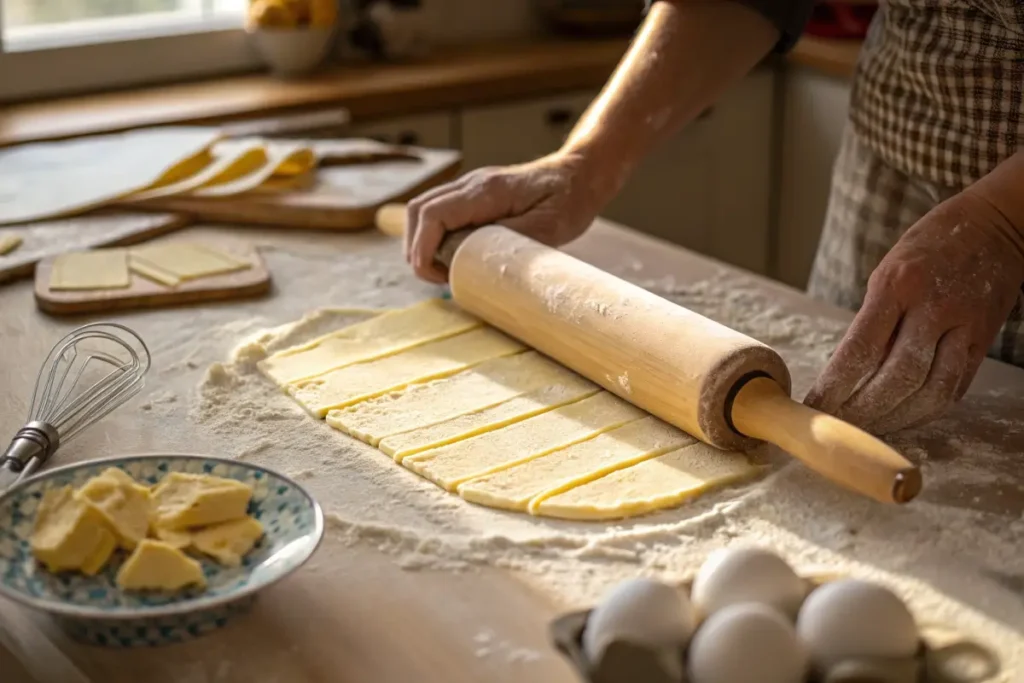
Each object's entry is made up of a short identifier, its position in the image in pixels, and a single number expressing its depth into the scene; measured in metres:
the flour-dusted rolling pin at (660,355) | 1.03
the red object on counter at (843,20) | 2.79
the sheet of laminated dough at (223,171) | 1.84
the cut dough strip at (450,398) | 1.21
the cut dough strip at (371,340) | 1.35
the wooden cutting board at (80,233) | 1.63
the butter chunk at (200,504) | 0.94
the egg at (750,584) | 0.83
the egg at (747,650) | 0.76
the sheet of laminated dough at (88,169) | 1.81
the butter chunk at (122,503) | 0.92
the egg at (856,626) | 0.78
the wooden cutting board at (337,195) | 1.81
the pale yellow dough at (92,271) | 1.53
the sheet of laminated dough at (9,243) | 1.66
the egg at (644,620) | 0.78
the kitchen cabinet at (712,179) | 2.97
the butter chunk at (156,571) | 0.88
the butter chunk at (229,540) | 0.92
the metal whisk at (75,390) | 1.12
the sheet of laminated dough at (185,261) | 1.58
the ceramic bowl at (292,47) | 2.62
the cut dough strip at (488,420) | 1.17
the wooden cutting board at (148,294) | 1.50
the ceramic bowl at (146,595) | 0.85
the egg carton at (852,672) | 0.76
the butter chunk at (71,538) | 0.88
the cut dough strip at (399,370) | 1.27
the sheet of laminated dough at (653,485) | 1.05
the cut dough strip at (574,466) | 1.07
